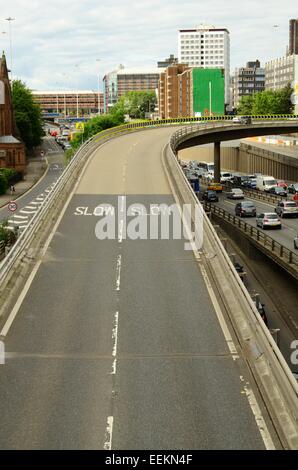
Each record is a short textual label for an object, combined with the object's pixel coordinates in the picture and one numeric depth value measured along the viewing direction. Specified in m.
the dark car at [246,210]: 63.62
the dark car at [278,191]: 83.41
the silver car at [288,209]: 61.97
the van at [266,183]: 91.18
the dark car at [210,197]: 80.19
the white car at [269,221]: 54.12
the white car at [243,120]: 93.06
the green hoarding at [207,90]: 184.00
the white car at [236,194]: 83.06
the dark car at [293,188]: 86.11
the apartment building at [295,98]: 168.75
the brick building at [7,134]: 92.06
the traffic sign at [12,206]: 41.07
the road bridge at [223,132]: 82.21
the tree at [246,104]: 190.25
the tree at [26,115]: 117.00
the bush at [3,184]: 72.95
